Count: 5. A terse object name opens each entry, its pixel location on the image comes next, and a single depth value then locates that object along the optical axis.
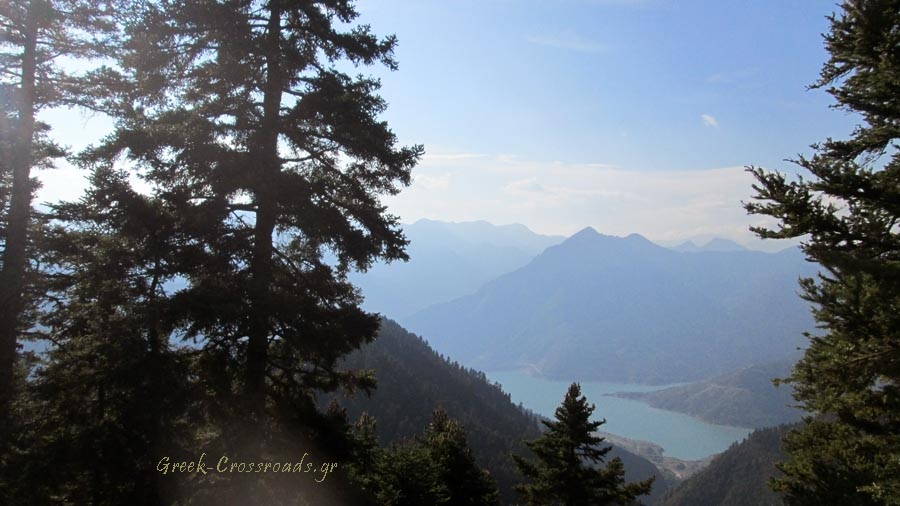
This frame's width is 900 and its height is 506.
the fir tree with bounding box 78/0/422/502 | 9.46
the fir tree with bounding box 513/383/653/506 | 17.27
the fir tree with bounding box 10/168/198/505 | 9.13
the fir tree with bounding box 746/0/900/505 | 7.18
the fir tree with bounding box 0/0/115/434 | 12.31
